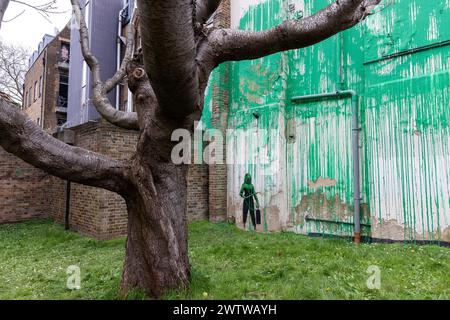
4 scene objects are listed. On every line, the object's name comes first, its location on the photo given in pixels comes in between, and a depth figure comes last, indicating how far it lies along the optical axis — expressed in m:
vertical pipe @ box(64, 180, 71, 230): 7.92
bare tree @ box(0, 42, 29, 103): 21.28
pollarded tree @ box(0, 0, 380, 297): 2.86
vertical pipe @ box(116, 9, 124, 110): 14.57
